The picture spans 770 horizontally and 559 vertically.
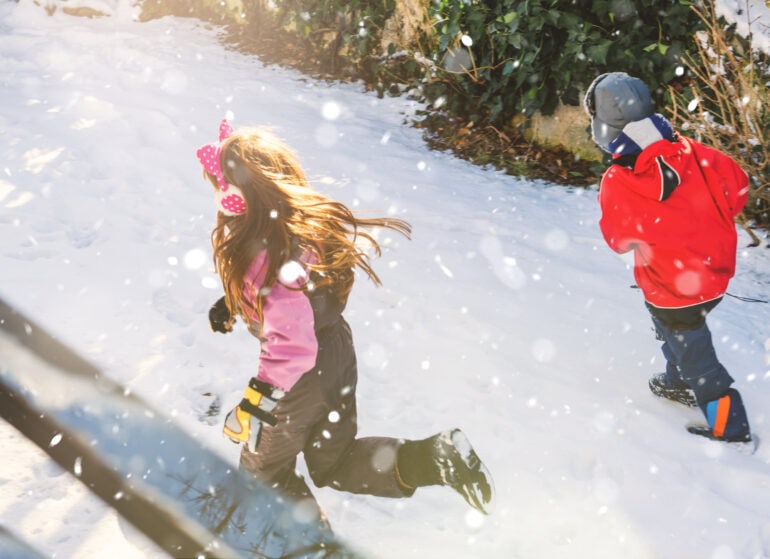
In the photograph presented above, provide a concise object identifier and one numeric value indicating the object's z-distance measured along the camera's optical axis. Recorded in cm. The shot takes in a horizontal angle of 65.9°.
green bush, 467
